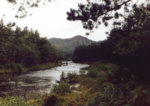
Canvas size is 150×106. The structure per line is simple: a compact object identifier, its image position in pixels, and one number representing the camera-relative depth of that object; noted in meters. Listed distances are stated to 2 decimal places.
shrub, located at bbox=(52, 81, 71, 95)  14.21
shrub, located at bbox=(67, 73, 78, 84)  24.23
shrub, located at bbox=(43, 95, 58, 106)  10.62
